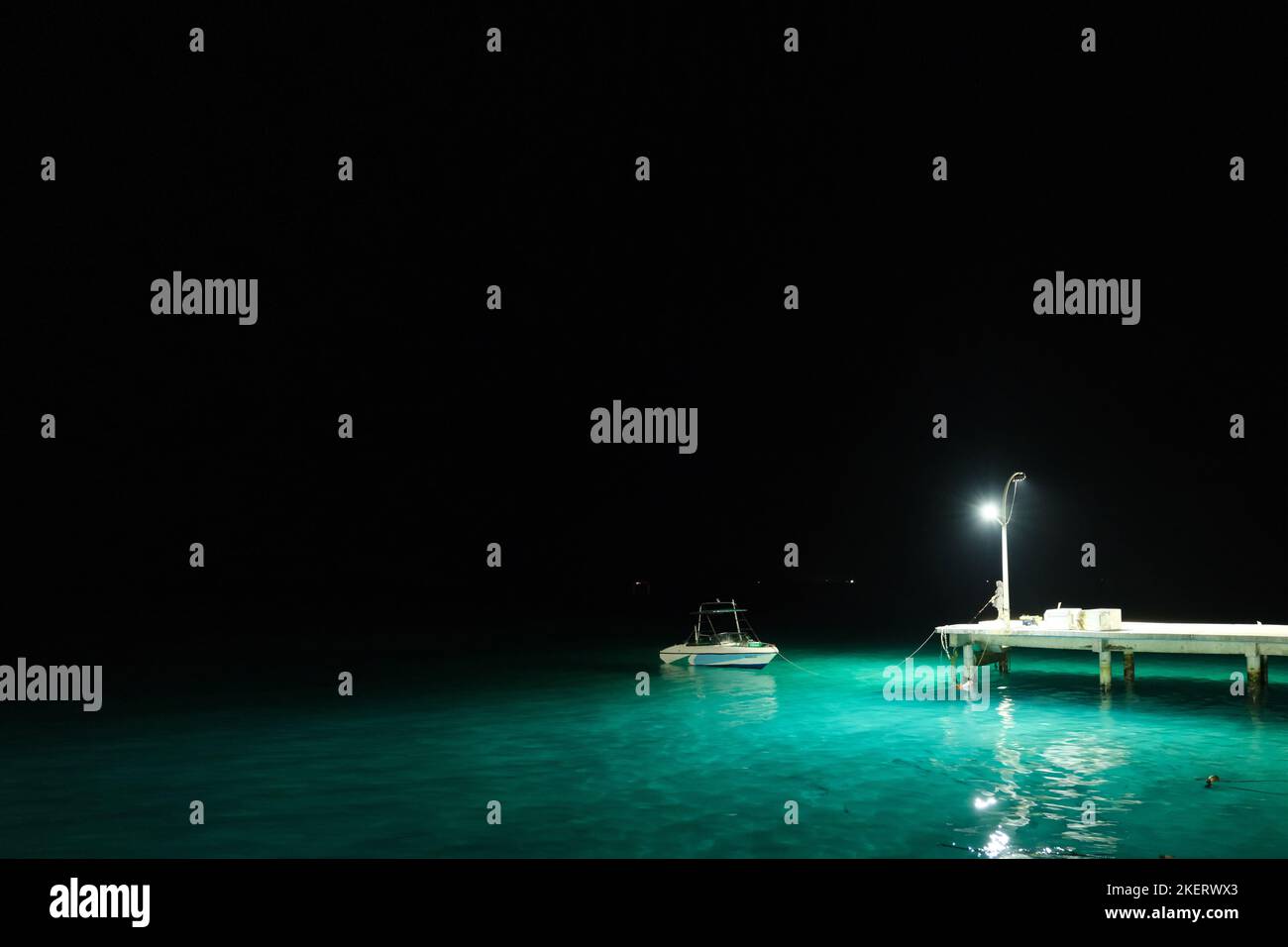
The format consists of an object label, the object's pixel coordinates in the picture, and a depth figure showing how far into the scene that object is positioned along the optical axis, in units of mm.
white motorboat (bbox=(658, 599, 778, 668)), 39562
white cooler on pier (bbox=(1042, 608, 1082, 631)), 30516
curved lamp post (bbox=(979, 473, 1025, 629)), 31859
